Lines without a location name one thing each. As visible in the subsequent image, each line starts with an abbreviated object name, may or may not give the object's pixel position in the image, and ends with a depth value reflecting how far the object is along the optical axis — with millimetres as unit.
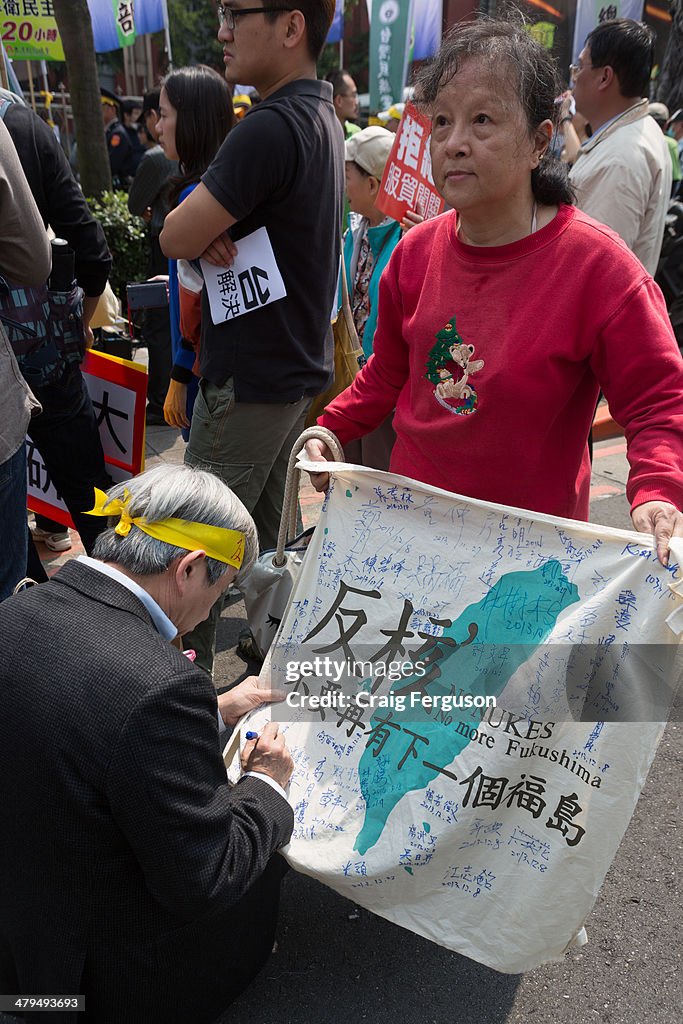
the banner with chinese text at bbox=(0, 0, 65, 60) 8539
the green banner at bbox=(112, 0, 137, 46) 10188
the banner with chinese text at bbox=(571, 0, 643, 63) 11320
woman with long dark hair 2934
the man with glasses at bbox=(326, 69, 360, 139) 6836
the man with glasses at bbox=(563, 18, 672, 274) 3383
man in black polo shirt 2289
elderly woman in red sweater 1624
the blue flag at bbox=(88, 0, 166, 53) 10203
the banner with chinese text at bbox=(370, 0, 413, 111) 9570
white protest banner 1571
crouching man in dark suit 1357
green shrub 6809
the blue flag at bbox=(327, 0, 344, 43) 11372
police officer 11125
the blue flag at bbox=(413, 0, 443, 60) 10234
